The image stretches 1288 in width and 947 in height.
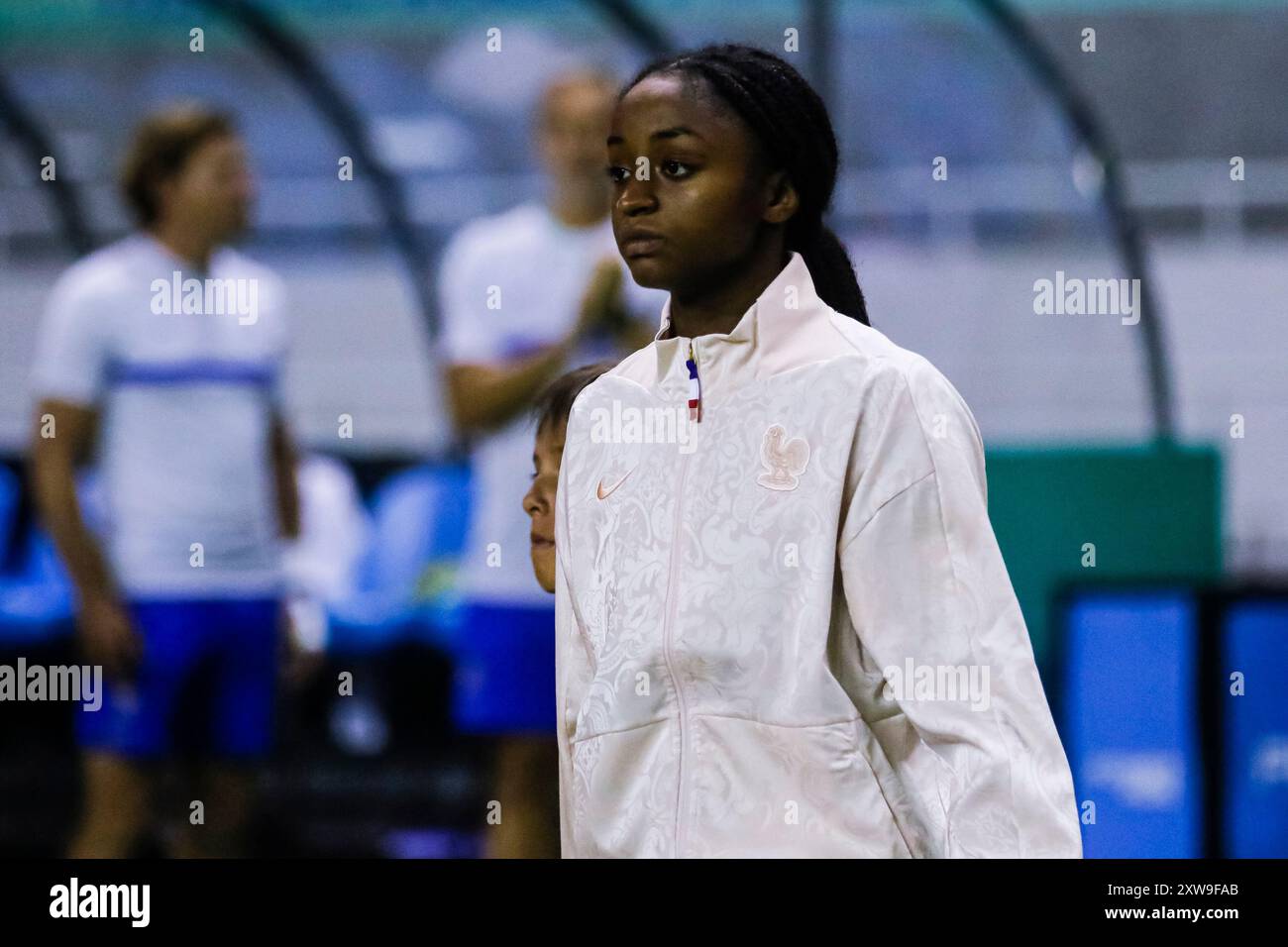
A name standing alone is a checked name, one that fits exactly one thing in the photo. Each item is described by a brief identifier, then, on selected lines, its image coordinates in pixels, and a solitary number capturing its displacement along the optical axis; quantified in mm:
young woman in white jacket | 3771
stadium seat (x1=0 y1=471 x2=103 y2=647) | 8531
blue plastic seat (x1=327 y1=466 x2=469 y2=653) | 9195
